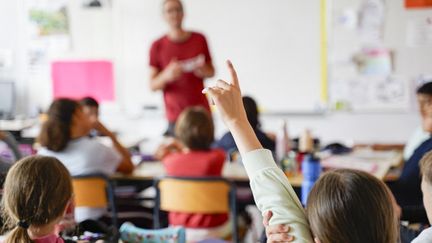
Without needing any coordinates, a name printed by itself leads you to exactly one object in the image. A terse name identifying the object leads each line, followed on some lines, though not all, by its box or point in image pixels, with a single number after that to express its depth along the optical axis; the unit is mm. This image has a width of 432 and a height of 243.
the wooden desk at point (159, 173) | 3594
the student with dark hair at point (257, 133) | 3639
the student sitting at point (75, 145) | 3260
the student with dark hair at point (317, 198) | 1398
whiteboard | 5504
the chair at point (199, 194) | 3197
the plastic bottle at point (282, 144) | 3764
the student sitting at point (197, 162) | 3293
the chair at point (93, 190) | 3352
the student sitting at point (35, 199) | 1860
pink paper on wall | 5926
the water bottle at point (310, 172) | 3189
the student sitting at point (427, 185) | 1841
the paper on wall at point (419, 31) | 5258
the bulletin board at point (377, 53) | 5293
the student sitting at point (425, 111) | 3437
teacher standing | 4555
